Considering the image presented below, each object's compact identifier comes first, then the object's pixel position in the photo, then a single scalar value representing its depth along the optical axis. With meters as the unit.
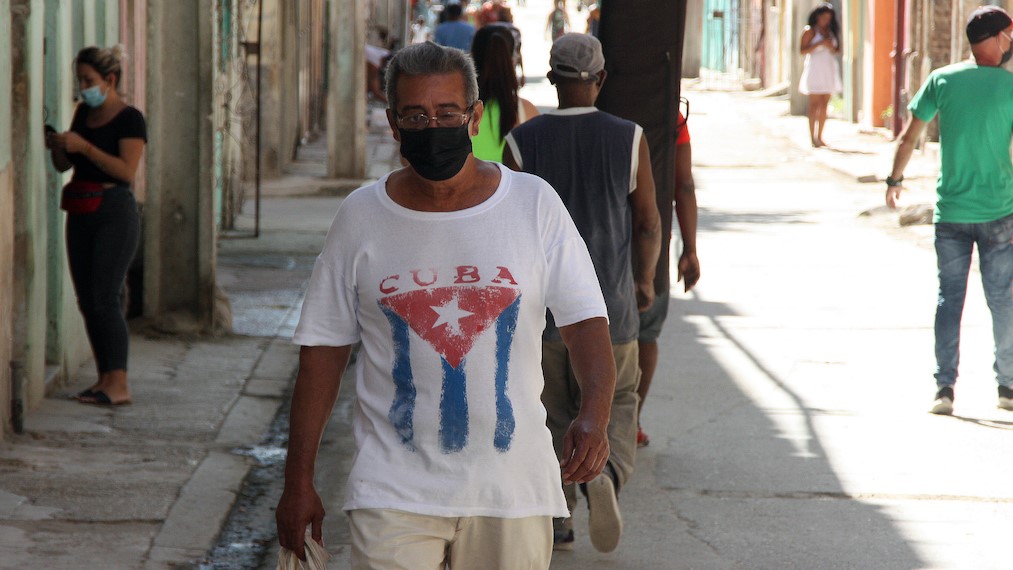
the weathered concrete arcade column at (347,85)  32.01
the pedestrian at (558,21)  71.64
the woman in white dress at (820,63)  39.18
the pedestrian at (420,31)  63.40
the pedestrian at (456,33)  35.47
